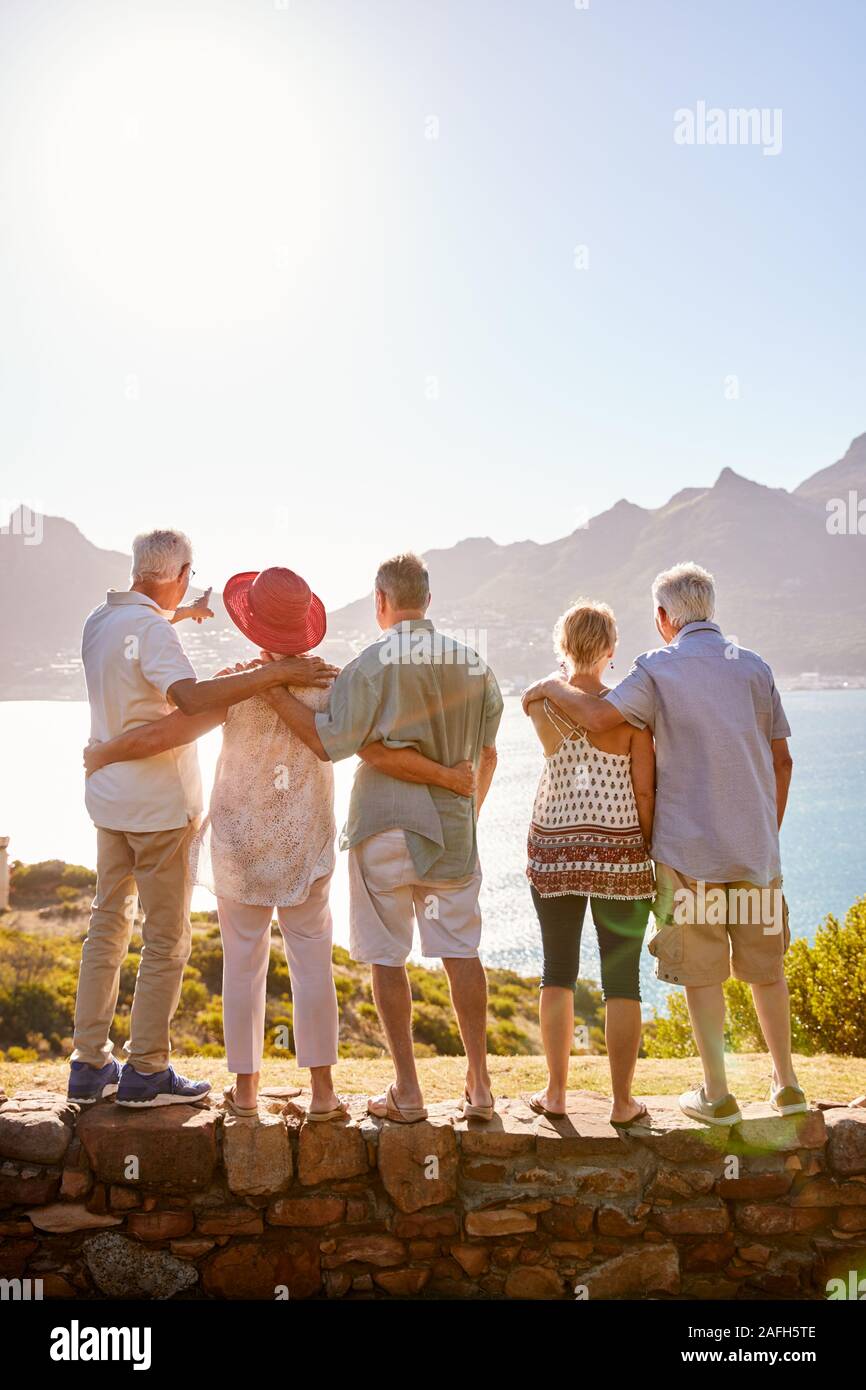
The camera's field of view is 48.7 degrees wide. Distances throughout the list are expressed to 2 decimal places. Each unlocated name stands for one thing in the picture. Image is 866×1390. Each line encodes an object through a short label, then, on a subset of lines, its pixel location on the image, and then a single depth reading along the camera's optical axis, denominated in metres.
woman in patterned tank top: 3.94
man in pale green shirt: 3.89
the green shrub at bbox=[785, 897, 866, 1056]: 11.66
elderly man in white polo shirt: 3.98
